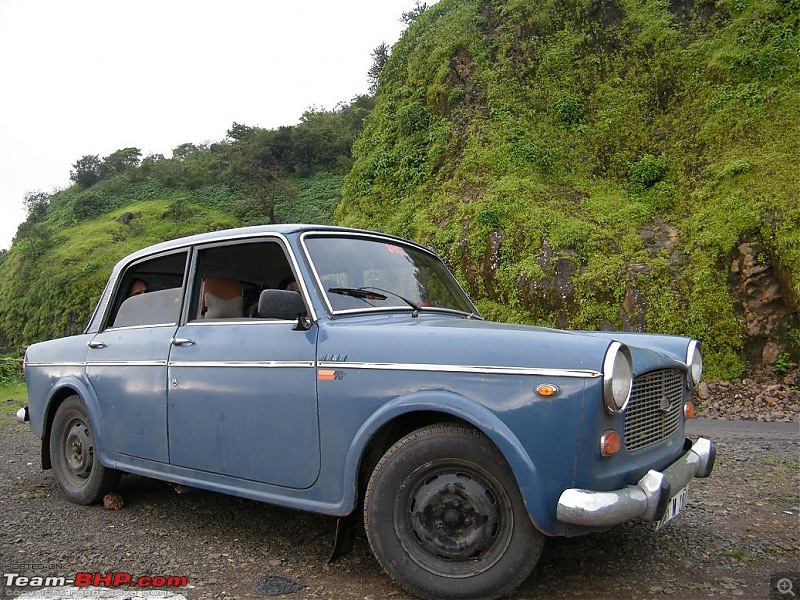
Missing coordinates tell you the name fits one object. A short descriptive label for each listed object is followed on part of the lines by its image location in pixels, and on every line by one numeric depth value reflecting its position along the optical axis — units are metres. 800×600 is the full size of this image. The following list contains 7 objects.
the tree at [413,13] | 28.80
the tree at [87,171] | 51.03
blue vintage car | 2.61
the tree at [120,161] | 51.56
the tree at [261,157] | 42.28
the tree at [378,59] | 36.97
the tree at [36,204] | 48.25
